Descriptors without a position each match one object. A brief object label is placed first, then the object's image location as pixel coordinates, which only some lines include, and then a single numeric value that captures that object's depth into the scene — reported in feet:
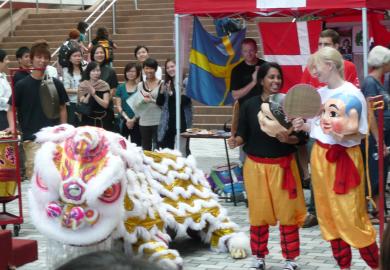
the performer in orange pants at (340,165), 19.81
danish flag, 32.63
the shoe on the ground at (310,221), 27.73
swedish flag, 34.63
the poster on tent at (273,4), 29.71
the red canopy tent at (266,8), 28.37
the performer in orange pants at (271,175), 21.15
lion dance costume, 18.15
